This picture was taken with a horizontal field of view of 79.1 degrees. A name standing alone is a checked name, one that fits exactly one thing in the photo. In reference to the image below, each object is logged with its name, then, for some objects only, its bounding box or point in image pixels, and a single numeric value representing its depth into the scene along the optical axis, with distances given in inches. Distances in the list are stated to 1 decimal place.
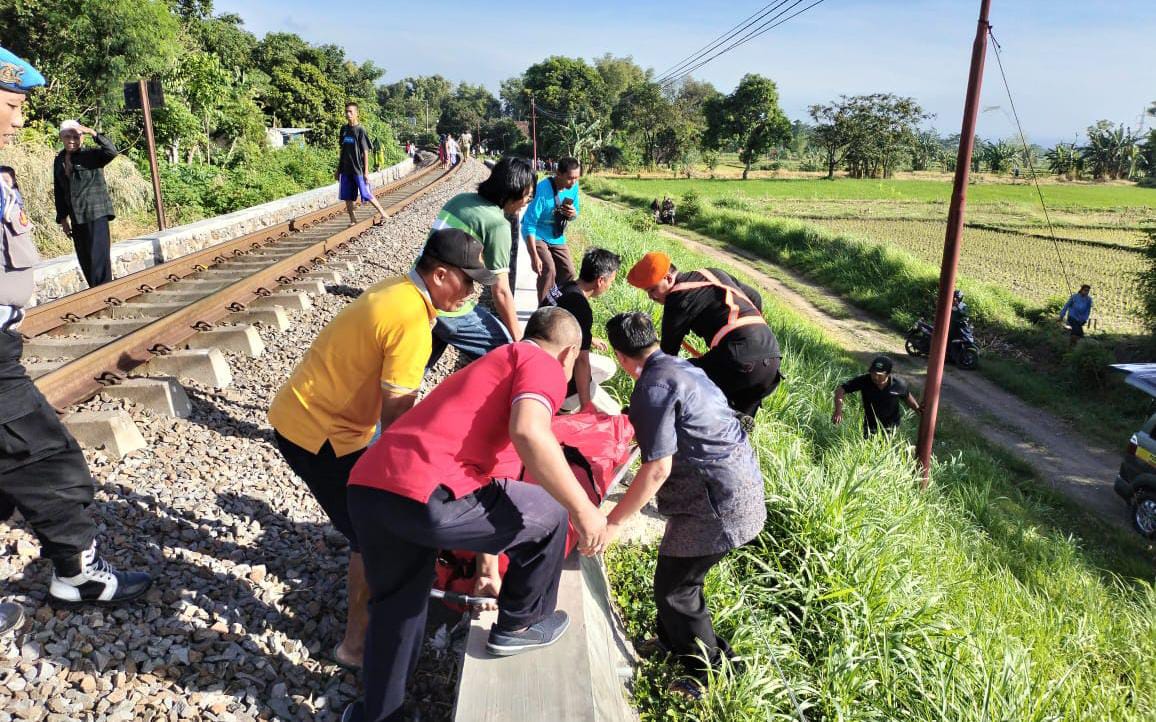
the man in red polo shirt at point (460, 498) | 83.4
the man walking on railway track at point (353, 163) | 402.0
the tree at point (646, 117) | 2596.0
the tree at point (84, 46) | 603.5
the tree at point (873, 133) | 2386.8
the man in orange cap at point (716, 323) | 166.9
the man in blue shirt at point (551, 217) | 247.1
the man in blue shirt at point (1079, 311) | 505.7
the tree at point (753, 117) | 2447.1
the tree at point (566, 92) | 2593.5
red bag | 120.1
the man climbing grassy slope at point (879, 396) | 251.4
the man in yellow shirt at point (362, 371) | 99.5
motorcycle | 509.0
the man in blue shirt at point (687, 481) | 103.3
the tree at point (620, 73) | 3491.6
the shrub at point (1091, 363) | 466.3
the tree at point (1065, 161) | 2507.4
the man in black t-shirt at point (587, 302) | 177.8
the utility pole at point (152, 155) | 371.6
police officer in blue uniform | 99.5
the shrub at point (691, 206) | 1214.3
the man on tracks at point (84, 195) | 258.5
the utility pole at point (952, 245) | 211.3
